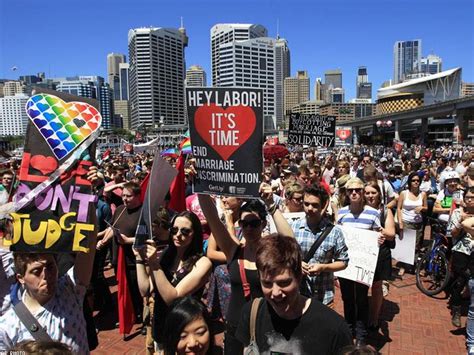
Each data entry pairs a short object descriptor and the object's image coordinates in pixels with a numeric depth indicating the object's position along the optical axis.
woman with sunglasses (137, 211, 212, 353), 2.88
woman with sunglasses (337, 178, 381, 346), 4.61
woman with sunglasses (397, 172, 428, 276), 7.07
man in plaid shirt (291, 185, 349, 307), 3.76
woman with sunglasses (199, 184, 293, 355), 3.15
